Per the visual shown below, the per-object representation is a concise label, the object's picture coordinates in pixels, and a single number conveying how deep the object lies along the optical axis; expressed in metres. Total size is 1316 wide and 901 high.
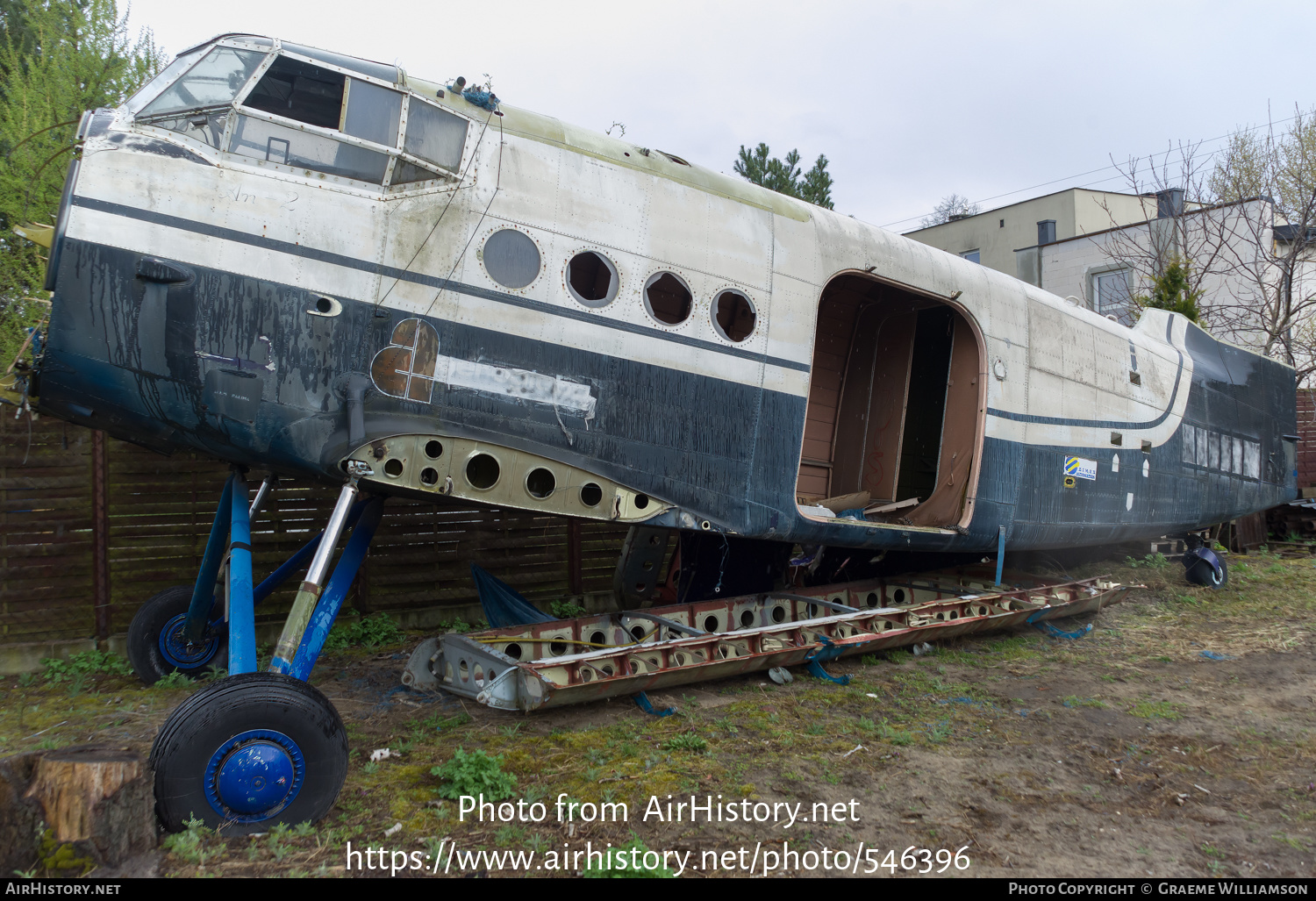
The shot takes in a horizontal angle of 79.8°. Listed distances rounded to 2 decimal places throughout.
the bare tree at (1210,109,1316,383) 17.88
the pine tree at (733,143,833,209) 19.81
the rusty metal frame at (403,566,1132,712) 4.84
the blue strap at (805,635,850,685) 5.99
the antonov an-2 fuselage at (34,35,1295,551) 3.91
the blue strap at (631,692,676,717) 5.18
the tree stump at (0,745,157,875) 3.02
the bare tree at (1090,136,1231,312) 19.73
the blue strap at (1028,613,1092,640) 7.73
